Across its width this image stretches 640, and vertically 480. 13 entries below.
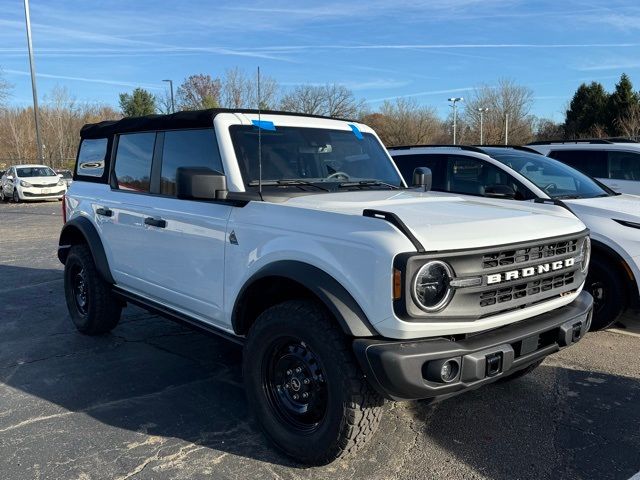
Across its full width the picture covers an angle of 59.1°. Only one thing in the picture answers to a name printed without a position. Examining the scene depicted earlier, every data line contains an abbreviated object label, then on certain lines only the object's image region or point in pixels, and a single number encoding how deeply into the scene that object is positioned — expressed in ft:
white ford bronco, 8.72
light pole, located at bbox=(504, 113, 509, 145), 161.09
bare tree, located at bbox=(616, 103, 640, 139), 96.16
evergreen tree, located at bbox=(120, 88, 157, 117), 196.30
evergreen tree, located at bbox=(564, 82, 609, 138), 130.93
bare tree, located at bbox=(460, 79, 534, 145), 175.83
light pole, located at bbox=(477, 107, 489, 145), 165.72
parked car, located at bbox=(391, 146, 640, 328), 17.01
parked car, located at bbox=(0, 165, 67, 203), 72.69
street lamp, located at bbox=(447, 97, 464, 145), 163.80
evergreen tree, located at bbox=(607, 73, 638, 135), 120.06
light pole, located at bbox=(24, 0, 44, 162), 81.08
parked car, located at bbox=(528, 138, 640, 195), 27.32
